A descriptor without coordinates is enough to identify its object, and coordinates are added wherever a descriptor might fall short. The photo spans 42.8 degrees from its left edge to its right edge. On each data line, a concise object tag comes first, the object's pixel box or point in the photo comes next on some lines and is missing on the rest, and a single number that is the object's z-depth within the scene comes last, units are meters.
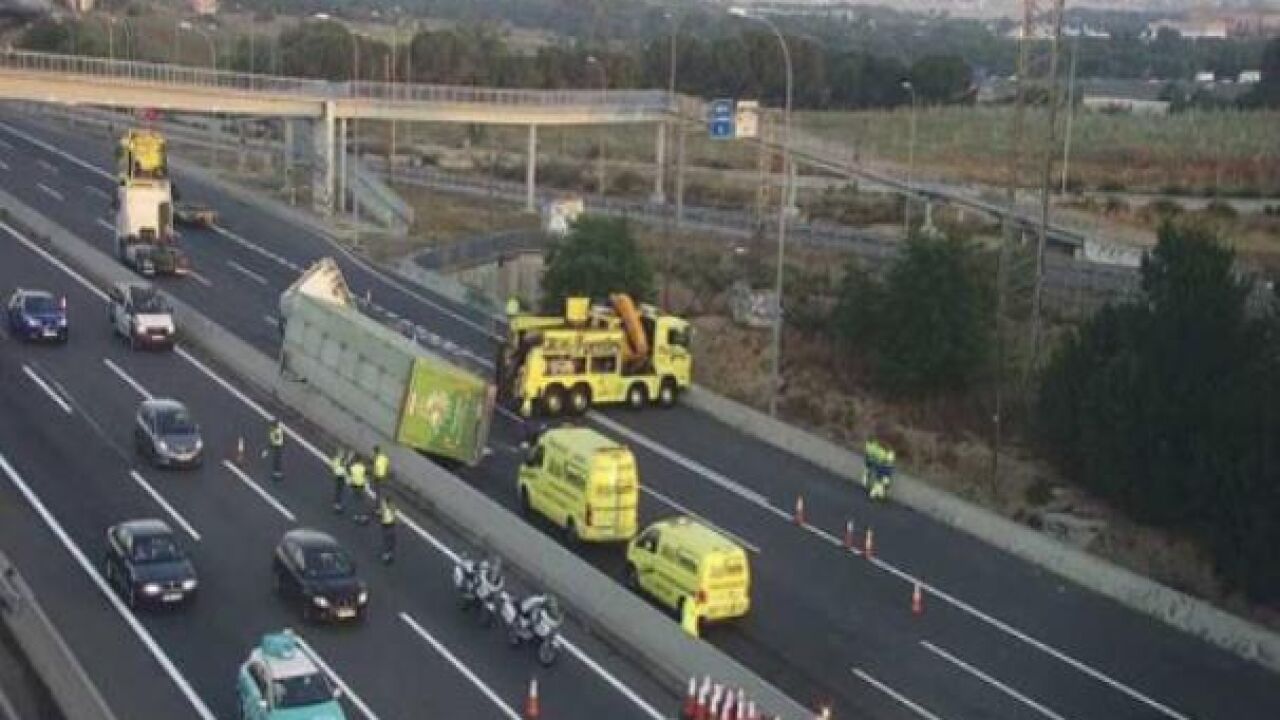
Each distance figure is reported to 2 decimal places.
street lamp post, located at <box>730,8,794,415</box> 41.91
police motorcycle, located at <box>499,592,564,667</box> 25.42
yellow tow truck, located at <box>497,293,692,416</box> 41.53
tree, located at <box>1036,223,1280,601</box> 32.03
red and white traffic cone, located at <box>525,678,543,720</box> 23.47
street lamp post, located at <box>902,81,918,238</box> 76.62
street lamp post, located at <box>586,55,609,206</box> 102.00
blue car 44.22
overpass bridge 67.50
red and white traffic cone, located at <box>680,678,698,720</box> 23.25
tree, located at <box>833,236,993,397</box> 47.25
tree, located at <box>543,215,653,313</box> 53.47
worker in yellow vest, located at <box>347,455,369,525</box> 32.03
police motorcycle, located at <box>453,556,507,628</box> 26.97
